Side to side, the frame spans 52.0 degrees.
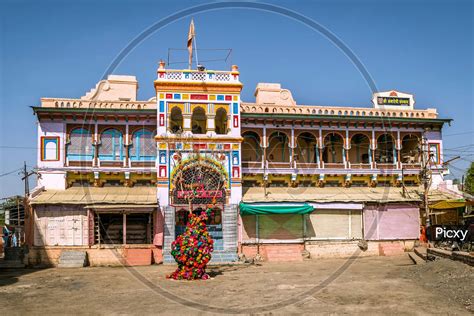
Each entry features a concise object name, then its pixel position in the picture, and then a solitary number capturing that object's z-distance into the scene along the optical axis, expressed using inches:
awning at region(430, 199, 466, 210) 1259.2
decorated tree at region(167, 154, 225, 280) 884.0
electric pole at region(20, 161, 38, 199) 1198.3
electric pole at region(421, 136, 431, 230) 1263.5
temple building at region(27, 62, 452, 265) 1155.9
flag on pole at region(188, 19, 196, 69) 1279.5
